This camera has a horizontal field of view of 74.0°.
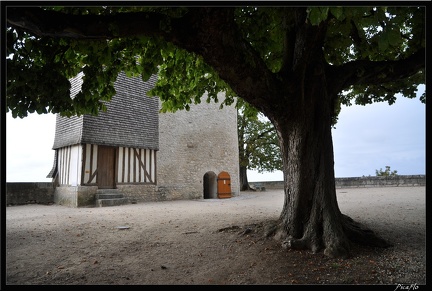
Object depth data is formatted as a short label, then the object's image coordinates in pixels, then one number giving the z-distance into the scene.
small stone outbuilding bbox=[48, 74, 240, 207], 12.79
